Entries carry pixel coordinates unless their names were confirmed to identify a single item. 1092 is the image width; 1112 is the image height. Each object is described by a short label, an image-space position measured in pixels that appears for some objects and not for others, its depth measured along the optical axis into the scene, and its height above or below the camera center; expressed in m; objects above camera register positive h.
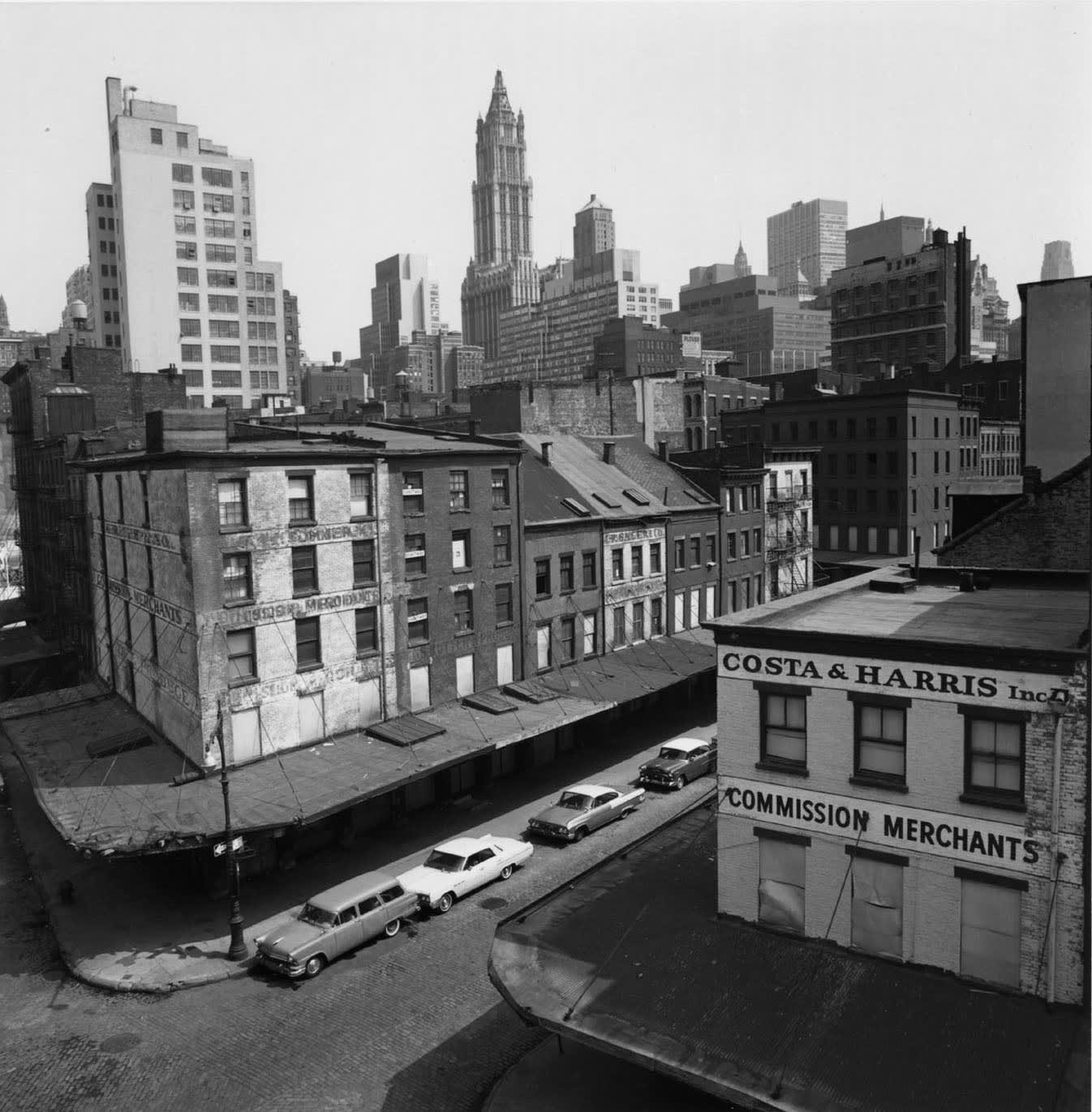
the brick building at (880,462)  73.06 -1.26
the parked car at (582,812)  34.75 -13.00
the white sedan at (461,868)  29.97 -13.02
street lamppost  27.16 -12.44
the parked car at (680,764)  40.03 -13.00
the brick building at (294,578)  33.00 -4.40
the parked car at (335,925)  26.08 -12.80
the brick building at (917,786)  18.70 -7.03
